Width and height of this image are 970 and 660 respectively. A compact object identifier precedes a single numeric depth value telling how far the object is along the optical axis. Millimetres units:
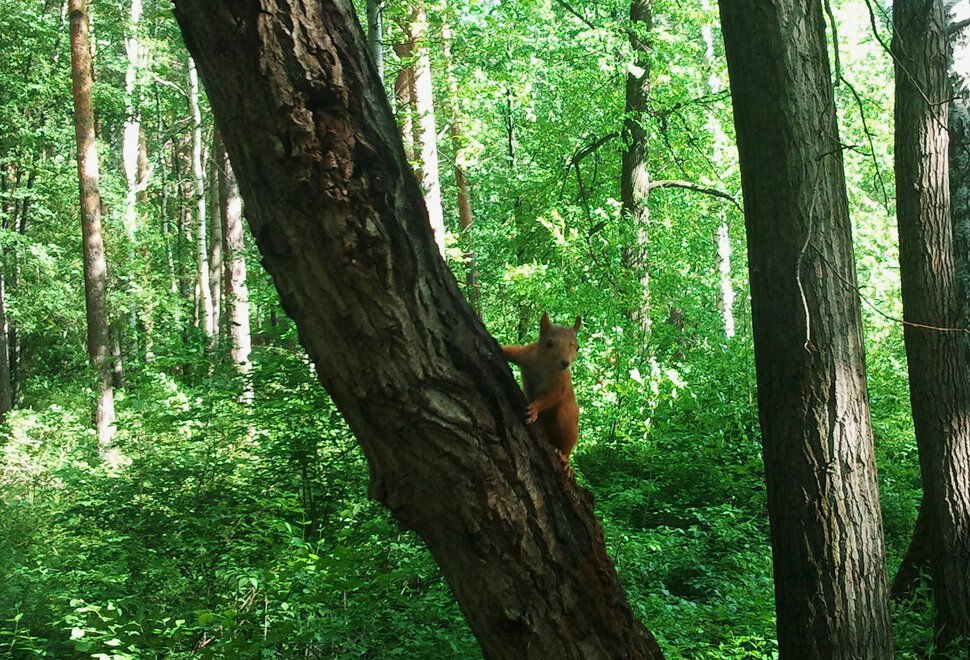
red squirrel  4195
